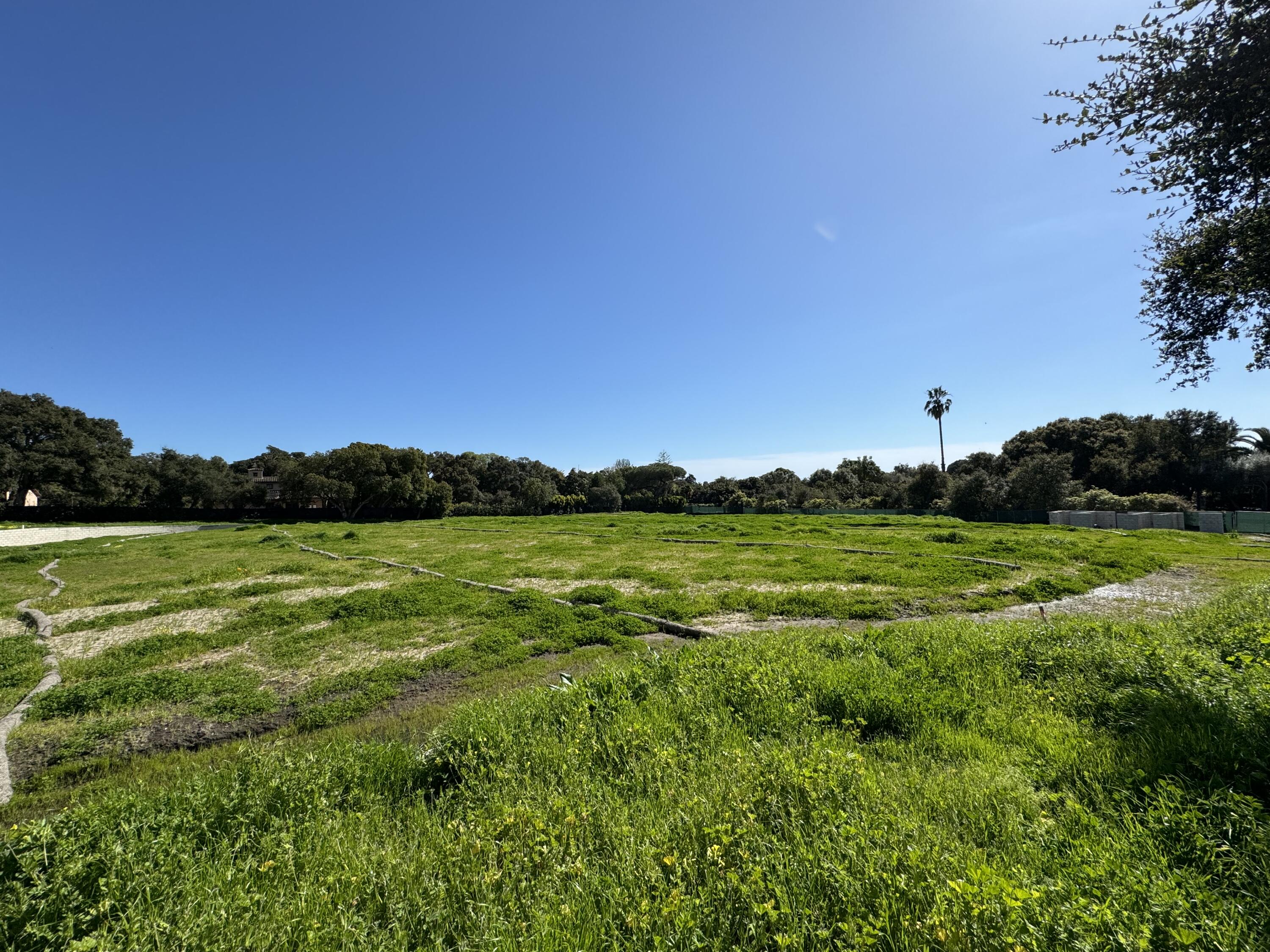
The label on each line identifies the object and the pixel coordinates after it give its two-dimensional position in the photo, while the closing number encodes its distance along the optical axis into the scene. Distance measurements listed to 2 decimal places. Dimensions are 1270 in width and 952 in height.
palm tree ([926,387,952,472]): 77.44
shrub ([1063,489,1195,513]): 40.75
